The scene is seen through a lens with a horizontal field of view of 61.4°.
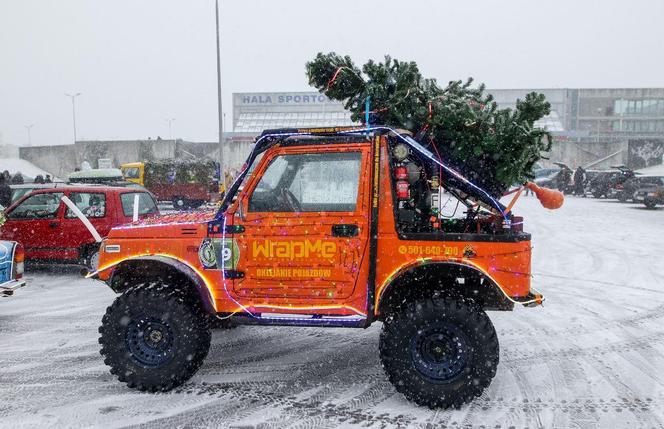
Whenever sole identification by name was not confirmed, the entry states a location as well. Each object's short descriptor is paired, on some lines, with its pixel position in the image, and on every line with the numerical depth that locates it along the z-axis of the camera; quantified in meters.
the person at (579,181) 30.66
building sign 63.28
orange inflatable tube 4.86
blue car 6.70
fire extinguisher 4.48
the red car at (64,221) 9.77
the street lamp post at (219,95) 22.28
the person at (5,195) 14.67
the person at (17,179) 22.91
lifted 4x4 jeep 4.37
